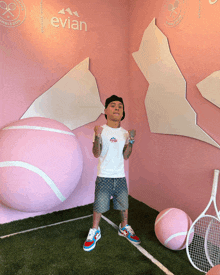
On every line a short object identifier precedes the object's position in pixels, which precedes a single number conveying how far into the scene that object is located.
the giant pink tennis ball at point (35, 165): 1.91
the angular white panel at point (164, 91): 2.16
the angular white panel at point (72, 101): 2.52
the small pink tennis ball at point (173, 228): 1.76
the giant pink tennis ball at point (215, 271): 1.19
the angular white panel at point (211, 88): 1.85
